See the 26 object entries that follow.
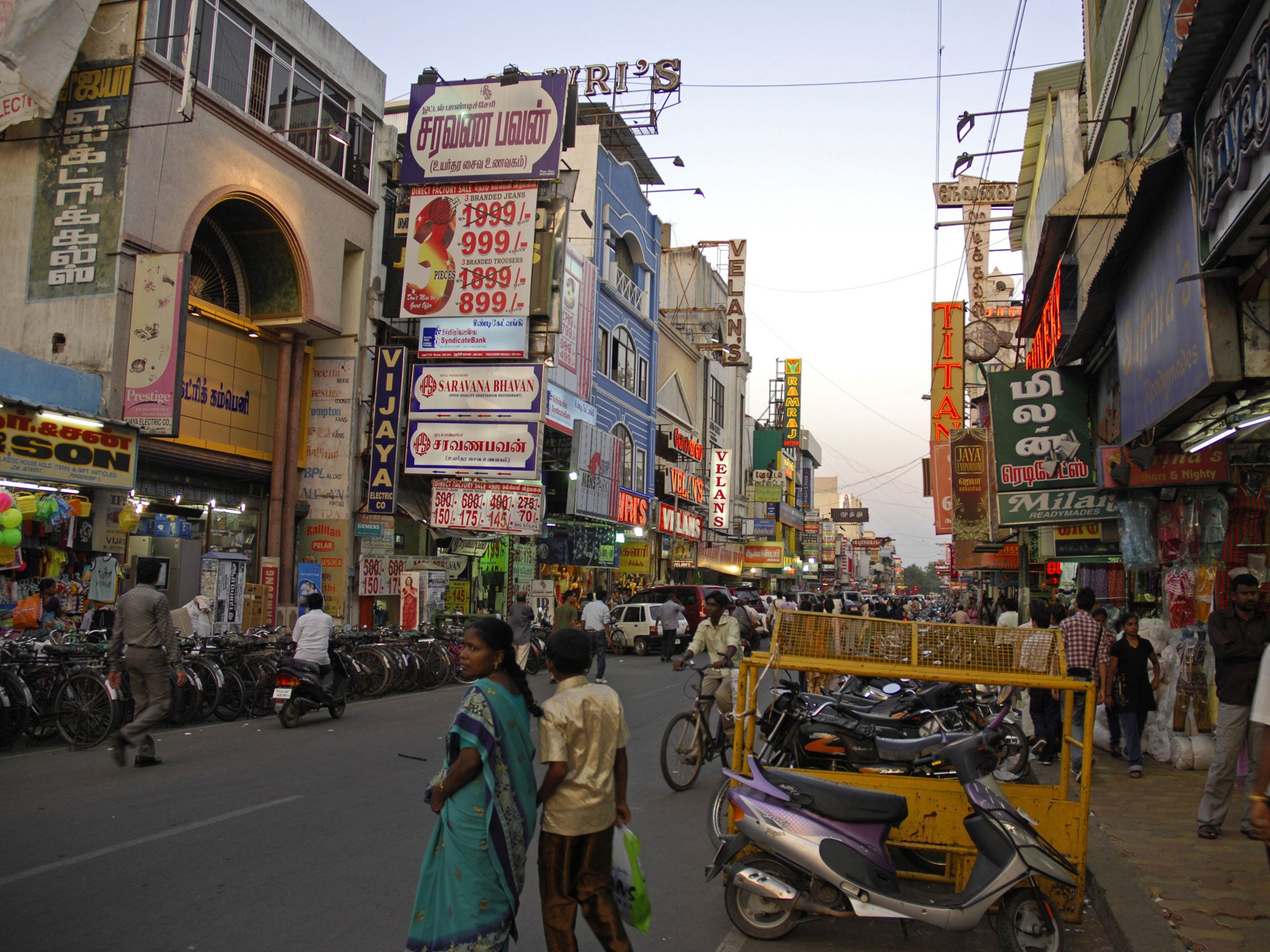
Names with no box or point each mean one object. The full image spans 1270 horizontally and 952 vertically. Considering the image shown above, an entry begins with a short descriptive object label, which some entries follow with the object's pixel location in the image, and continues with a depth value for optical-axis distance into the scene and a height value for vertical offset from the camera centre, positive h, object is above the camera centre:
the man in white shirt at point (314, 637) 12.74 -0.80
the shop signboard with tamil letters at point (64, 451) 14.56 +1.77
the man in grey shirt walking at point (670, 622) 24.77 -0.92
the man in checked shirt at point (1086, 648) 10.43 -0.54
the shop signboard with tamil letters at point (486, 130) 22.91 +10.38
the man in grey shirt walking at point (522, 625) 17.45 -0.80
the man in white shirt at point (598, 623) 19.91 -0.83
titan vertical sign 26.81 +6.05
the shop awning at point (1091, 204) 12.34 +4.99
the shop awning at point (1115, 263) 7.89 +3.30
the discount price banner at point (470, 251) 22.80 +7.56
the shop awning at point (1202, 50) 6.03 +3.50
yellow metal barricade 5.89 -0.47
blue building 36.34 +11.98
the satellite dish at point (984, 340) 22.64 +5.81
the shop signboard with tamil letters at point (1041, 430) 13.52 +2.28
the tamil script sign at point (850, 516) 78.81 +6.01
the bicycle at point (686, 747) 9.33 -1.52
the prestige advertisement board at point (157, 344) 16.64 +3.78
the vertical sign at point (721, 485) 53.34 +5.38
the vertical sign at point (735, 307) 52.03 +14.71
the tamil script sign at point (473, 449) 22.77 +2.99
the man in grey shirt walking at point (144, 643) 9.73 -0.73
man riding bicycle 10.10 -0.64
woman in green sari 3.68 -0.97
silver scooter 4.98 -1.38
